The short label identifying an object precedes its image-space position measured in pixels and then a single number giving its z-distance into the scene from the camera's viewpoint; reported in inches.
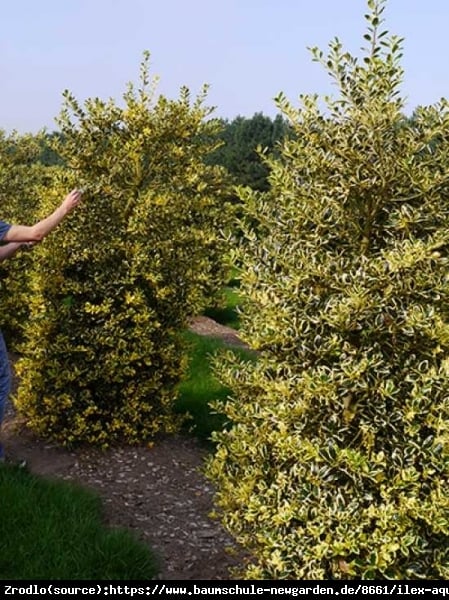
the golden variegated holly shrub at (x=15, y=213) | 466.9
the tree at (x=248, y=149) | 1926.7
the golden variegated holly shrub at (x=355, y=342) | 165.2
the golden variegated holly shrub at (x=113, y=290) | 303.7
